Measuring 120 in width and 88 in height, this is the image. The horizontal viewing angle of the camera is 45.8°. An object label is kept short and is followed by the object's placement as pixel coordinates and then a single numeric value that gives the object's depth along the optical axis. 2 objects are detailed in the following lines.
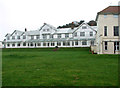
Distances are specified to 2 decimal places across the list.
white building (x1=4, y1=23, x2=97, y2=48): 49.03
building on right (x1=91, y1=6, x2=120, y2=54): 26.05
